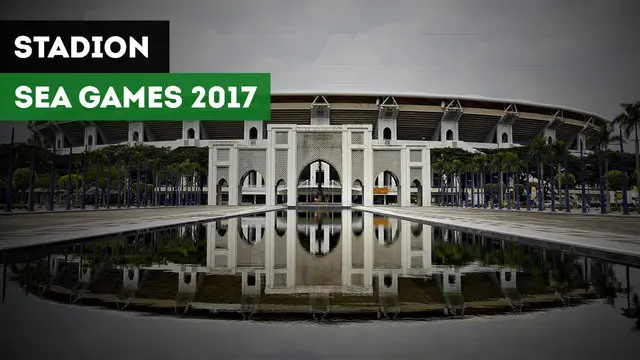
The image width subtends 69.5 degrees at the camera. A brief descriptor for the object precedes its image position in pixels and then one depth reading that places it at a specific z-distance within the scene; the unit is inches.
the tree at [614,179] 2207.2
